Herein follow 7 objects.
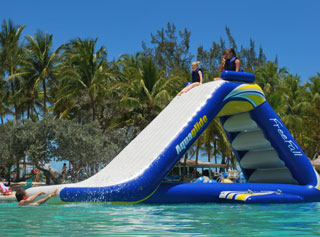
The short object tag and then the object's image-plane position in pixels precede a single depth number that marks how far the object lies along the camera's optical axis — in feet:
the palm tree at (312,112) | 136.15
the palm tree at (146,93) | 94.63
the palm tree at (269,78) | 132.98
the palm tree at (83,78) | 99.81
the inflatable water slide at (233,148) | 31.22
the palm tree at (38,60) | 106.01
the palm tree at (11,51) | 106.73
